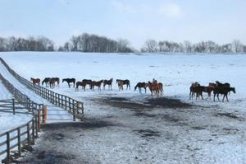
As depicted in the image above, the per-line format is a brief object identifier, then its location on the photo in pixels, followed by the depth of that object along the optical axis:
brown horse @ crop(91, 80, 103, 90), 51.09
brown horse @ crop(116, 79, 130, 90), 50.55
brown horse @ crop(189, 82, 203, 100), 37.88
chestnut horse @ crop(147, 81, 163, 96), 42.41
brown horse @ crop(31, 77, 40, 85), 60.62
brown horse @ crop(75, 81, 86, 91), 51.35
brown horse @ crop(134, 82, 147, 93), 46.45
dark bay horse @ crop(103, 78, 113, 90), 52.16
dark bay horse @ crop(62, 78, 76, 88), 56.91
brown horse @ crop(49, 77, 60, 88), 57.78
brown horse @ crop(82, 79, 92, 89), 51.56
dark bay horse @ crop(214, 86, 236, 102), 36.22
